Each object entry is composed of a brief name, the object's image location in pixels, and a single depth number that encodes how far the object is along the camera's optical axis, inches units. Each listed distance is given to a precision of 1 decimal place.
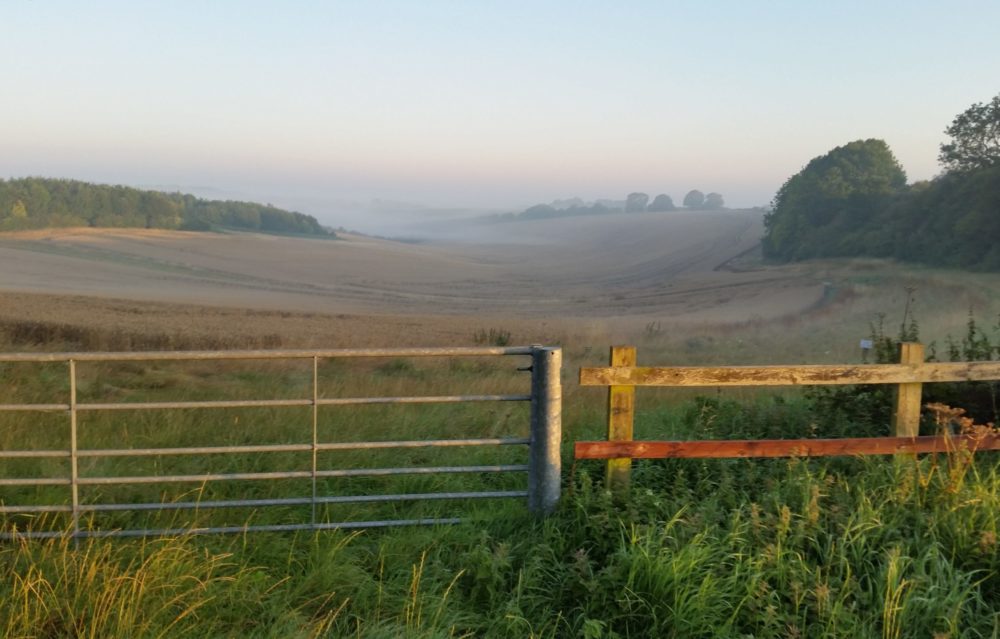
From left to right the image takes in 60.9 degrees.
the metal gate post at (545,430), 211.2
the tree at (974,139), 2121.1
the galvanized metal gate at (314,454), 196.9
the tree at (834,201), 2582.4
